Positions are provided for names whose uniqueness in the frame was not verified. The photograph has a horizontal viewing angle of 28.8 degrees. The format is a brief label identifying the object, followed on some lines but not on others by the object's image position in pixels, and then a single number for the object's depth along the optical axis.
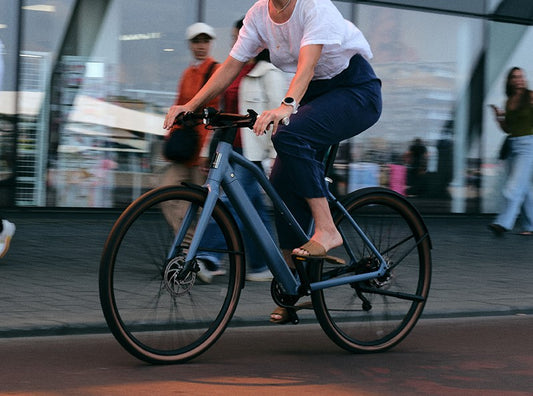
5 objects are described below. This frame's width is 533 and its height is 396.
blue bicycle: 4.39
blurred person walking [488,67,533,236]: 11.32
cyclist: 4.64
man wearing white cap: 7.51
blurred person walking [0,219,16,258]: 7.83
